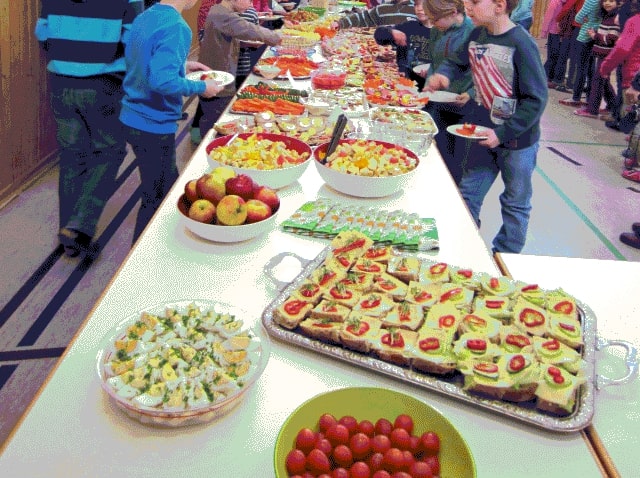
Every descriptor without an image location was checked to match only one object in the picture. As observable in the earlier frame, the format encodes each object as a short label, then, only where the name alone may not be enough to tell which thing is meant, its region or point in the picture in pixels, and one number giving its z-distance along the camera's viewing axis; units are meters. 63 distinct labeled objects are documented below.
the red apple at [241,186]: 1.66
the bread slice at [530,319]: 1.22
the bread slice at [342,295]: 1.29
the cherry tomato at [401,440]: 0.91
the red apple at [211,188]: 1.63
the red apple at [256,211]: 1.62
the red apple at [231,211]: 1.58
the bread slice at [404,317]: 1.22
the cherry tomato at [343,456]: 0.88
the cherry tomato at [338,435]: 0.91
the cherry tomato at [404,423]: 0.94
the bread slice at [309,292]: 1.29
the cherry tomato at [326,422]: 0.94
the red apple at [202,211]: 1.59
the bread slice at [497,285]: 1.34
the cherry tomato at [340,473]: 0.84
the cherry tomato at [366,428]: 0.93
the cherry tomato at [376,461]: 0.87
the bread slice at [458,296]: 1.30
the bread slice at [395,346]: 1.13
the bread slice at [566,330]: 1.20
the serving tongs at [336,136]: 2.02
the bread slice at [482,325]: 1.19
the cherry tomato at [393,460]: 0.86
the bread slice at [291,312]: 1.22
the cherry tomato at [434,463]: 0.89
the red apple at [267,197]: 1.70
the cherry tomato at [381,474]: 0.84
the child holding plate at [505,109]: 2.50
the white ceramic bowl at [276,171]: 1.87
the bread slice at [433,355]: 1.11
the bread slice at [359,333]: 1.17
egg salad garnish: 0.99
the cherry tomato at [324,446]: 0.89
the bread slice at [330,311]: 1.23
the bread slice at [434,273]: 1.39
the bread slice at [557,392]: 1.04
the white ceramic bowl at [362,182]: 1.89
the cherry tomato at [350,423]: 0.93
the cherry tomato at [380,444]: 0.89
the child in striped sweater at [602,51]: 6.20
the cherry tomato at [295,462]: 0.87
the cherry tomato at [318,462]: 0.87
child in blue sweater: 2.57
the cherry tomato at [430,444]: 0.92
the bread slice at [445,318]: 1.21
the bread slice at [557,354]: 1.12
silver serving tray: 1.03
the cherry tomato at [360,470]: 0.85
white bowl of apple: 1.58
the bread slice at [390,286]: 1.34
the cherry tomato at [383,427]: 0.93
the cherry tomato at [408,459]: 0.88
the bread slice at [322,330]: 1.20
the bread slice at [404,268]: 1.41
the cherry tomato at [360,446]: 0.89
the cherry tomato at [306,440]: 0.91
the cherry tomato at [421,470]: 0.86
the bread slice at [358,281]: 1.35
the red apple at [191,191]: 1.66
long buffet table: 0.95
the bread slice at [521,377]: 1.05
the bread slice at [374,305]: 1.26
